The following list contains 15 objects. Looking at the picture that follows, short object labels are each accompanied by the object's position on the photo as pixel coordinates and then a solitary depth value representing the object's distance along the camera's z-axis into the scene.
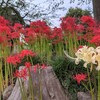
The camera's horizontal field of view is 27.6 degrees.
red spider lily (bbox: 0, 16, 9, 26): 2.41
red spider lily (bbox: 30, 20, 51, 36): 2.45
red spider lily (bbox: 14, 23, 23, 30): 2.61
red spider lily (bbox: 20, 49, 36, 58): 1.67
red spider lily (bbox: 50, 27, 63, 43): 2.61
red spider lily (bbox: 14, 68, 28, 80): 1.58
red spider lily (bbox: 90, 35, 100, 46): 1.83
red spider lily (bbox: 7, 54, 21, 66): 1.72
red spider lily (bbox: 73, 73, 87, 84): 1.59
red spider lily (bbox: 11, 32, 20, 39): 2.47
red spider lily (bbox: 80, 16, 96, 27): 2.39
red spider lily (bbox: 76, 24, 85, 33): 2.54
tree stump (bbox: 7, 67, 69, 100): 1.99
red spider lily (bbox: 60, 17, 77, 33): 2.43
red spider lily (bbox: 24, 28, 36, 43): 2.56
